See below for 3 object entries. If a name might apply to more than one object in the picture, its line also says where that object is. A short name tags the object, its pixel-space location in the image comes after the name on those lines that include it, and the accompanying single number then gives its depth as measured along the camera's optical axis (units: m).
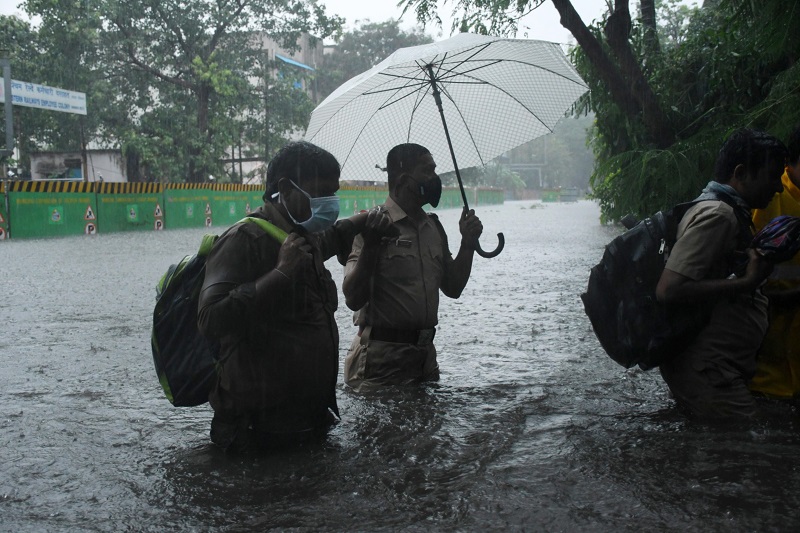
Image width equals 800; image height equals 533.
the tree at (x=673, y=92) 5.99
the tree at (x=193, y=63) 33.00
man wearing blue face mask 2.93
